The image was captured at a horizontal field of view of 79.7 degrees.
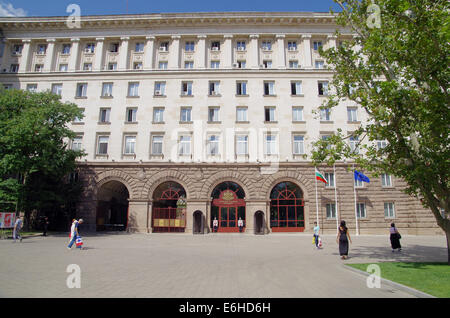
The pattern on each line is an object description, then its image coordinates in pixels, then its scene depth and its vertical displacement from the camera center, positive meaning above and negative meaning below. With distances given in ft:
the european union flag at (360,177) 85.25 +9.99
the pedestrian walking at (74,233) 51.11 -5.31
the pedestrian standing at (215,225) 90.93 -5.96
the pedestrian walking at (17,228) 64.65 -5.64
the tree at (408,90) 33.73 +16.43
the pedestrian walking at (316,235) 56.59 -5.58
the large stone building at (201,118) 92.32 +31.98
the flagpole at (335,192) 89.98 +5.31
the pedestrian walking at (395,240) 52.13 -5.91
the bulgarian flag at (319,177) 85.71 +9.76
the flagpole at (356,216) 88.53 -2.45
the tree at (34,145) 70.28 +16.12
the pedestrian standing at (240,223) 91.20 -5.24
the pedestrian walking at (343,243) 42.96 -5.45
